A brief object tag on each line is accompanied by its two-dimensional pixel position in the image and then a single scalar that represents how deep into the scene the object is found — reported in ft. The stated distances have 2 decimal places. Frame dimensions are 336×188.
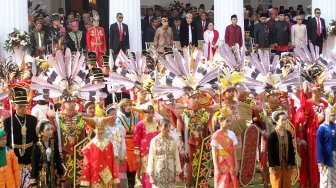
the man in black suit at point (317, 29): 93.09
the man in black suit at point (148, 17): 98.27
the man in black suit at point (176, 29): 92.07
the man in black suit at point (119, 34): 87.71
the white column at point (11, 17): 87.04
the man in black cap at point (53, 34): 85.56
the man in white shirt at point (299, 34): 93.81
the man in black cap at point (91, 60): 63.99
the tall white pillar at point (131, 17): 89.61
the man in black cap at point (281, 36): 93.71
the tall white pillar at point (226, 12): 91.04
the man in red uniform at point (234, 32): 88.22
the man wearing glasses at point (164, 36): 88.58
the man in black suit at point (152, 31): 95.04
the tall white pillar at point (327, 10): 94.07
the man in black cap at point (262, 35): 93.20
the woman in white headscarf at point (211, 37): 87.07
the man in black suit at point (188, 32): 92.89
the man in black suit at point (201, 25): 93.61
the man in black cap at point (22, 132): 48.21
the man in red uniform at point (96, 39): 87.56
